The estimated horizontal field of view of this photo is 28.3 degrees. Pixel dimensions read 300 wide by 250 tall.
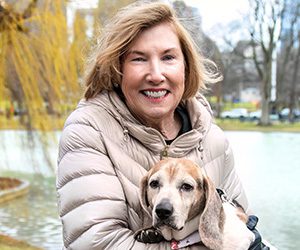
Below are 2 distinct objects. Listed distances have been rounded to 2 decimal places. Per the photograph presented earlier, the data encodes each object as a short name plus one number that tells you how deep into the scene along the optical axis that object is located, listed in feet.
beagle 7.11
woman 7.13
